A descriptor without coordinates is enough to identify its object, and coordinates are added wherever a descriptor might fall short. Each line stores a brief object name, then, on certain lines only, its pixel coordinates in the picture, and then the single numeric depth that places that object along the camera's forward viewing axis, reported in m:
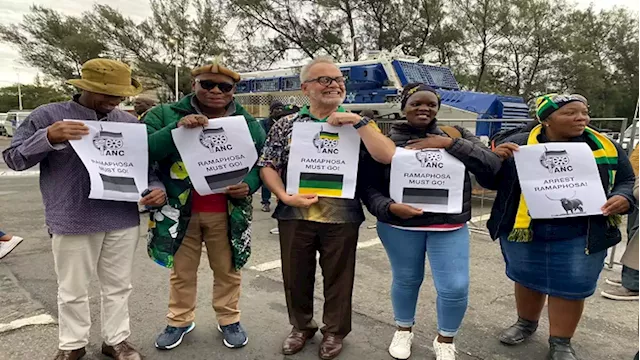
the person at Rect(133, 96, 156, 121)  6.78
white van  26.25
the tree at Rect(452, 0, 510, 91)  25.03
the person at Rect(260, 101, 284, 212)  6.90
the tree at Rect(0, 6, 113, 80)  29.89
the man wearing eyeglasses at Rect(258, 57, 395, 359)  2.75
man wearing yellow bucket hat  2.53
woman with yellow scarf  2.73
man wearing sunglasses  2.84
